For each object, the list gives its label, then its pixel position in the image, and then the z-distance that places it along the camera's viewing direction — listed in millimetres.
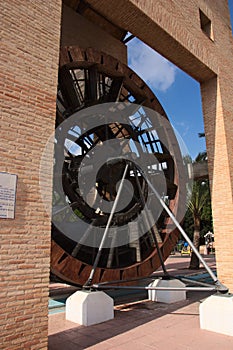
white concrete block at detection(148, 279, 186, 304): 5527
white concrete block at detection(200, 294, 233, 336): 3607
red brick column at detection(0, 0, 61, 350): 2779
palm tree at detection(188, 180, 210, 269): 11860
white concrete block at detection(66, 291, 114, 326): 4082
